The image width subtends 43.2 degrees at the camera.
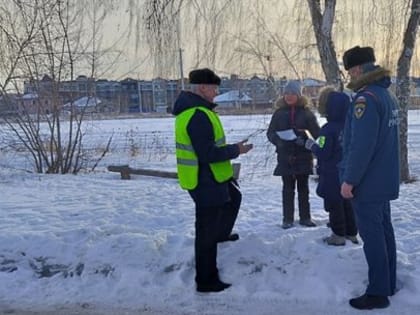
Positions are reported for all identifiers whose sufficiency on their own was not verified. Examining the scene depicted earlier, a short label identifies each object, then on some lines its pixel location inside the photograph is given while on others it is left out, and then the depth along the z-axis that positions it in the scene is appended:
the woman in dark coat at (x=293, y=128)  5.37
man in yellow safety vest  4.16
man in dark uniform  3.71
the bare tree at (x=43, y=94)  12.20
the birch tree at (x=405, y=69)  8.61
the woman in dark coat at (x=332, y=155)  4.71
